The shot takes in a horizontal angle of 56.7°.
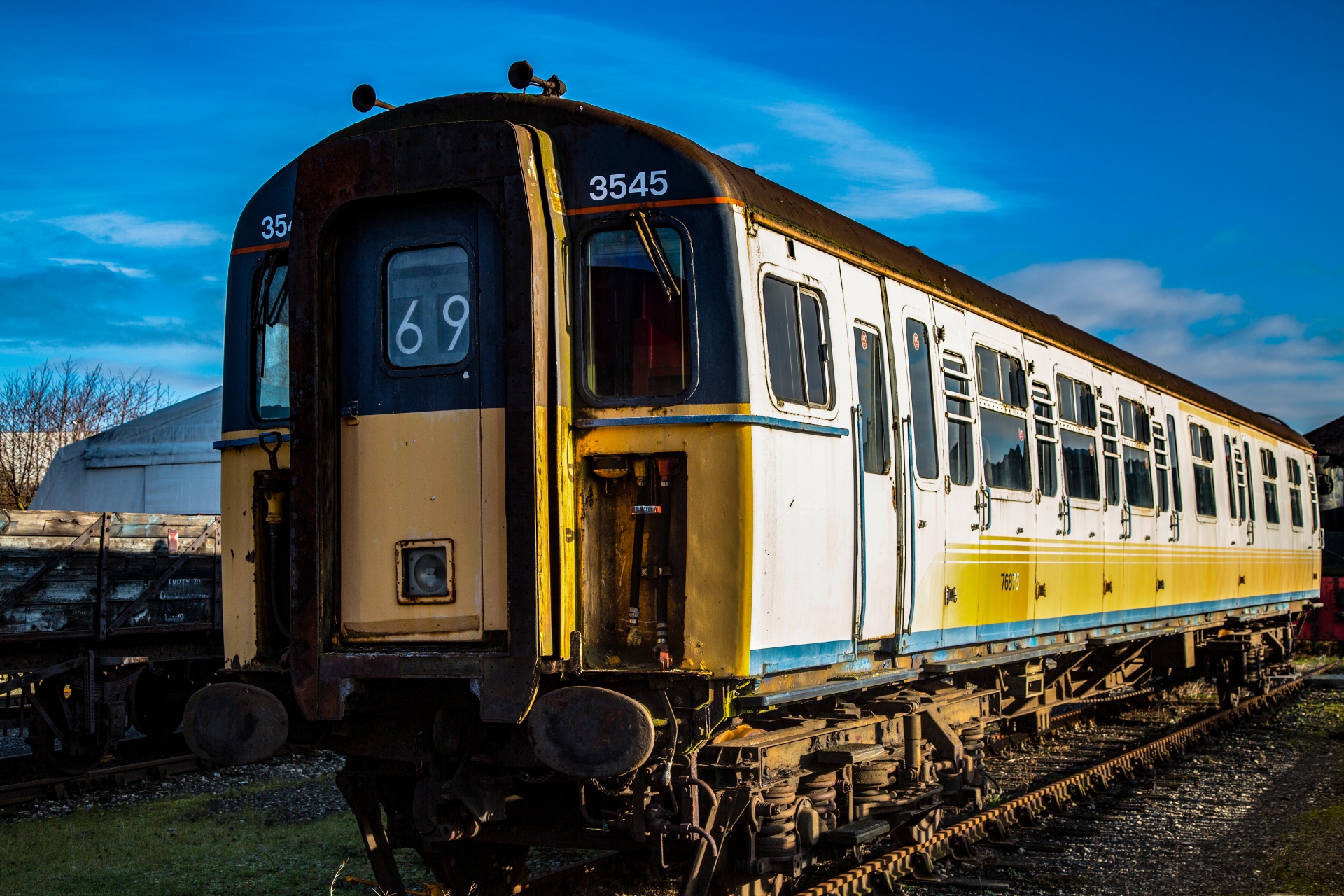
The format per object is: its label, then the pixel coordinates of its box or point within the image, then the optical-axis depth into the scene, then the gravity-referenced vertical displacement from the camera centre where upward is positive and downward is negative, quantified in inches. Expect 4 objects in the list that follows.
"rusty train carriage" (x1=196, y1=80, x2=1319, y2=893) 210.2 +13.4
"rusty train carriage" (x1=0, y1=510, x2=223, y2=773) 416.5 -15.6
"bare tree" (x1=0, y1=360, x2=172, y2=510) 1354.6 +191.6
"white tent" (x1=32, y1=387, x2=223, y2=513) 898.1 +84.2
